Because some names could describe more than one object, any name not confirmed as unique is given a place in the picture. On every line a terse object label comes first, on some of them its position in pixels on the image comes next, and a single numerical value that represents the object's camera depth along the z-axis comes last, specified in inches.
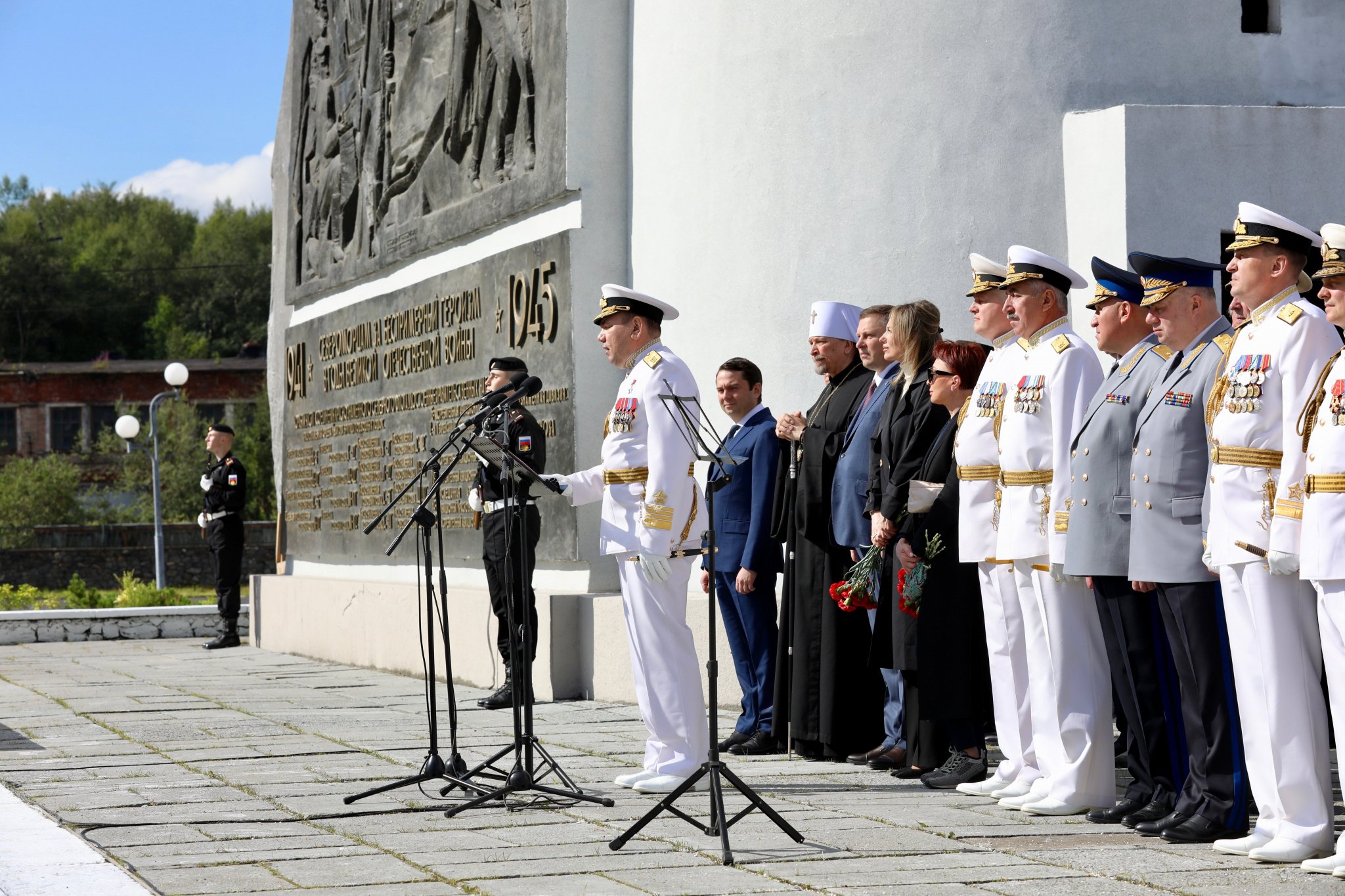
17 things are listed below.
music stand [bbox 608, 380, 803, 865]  452.8
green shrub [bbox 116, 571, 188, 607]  1594.5
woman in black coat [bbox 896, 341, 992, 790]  577.9
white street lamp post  2266.4
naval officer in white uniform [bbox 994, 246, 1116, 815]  513.7
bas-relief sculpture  954.7
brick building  4901.6
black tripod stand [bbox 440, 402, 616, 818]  516.1
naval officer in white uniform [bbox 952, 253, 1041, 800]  543.5
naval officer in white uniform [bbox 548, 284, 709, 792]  565.9
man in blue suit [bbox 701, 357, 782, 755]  685.3
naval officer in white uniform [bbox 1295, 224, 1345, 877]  409.1
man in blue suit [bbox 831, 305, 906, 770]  622.2
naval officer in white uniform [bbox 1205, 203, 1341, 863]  431.8
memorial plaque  915.4
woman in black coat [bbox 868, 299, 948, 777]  589.3
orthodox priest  636.1
